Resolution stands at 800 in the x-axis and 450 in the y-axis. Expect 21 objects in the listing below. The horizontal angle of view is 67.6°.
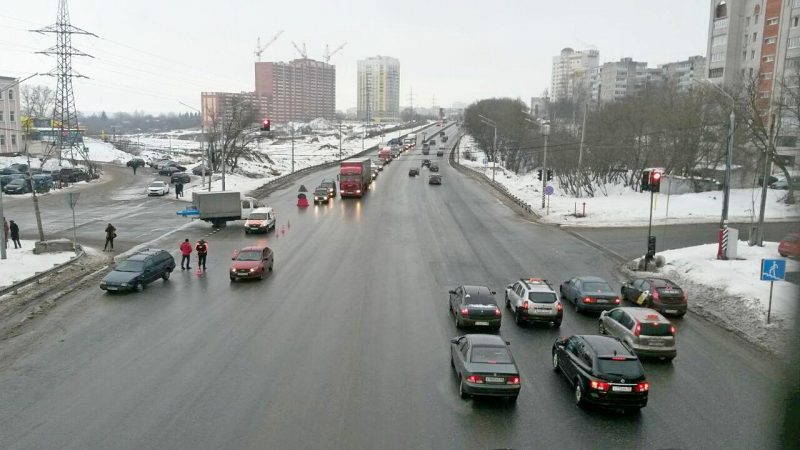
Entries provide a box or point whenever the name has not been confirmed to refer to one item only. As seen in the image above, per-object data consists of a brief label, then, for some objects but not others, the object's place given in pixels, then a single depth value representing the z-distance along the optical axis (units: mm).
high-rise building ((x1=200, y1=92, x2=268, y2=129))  76462
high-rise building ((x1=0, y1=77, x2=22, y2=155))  92319
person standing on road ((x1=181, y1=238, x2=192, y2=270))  28344
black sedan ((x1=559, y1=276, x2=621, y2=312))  21922
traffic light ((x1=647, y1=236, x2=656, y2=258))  29859
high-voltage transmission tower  63594
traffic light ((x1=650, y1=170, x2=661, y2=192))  30859
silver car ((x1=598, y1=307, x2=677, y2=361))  16984
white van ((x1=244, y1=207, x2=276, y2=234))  38469
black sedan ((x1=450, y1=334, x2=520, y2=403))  13625
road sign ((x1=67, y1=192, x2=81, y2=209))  29362
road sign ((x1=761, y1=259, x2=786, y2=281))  18906
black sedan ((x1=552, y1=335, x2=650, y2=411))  13328
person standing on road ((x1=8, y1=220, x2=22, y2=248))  31447
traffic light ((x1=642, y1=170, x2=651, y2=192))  31406
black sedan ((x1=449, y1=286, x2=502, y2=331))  19359
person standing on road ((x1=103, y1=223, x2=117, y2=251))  33062
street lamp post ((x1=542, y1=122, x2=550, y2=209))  51106
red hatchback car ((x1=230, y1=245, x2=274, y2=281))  25734
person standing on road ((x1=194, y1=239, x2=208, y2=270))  28141
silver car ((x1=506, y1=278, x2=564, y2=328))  20047
